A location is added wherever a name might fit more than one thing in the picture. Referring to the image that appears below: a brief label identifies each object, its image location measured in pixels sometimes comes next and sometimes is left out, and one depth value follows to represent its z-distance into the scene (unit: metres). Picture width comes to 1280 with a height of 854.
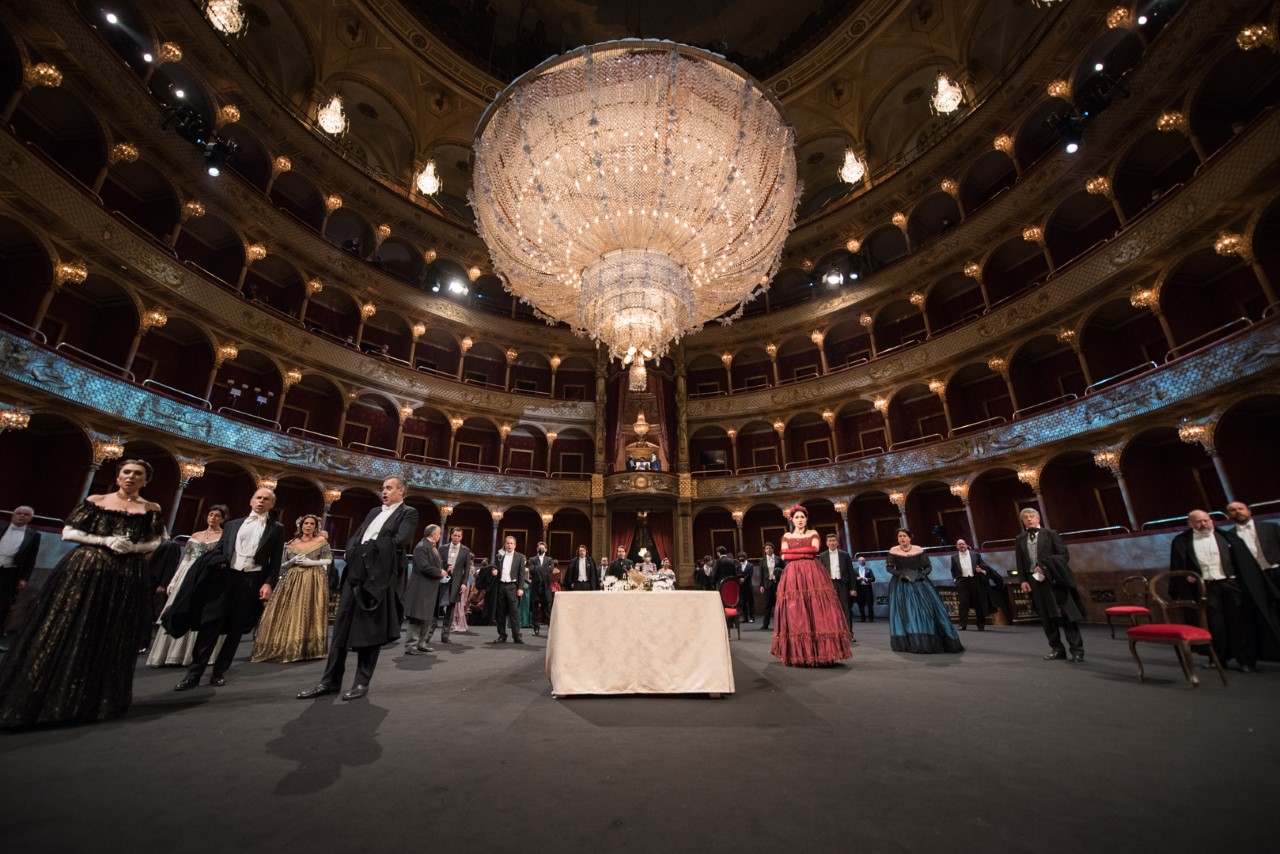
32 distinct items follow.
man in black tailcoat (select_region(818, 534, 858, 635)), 8.38
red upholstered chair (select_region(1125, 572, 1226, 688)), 3.95
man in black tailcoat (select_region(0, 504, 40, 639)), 6.32
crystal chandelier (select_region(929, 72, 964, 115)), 14.50
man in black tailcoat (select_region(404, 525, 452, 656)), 6.70
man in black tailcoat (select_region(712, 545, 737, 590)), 11.57
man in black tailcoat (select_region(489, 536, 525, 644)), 8.62
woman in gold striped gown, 6.33
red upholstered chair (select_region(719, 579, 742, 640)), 8.96
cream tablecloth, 4.29
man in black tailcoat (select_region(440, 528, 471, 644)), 8.32
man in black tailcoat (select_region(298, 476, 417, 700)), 3.97
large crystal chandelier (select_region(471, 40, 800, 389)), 6.80
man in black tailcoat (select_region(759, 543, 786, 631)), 10.05
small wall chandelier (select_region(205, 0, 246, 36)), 12.82
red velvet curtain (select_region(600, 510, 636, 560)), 20.62
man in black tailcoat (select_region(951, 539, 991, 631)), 9.84
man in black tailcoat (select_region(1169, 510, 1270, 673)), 4.92
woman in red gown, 5.61
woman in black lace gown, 3.07
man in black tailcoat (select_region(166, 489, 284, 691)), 4.49
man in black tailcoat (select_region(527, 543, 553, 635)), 10.85
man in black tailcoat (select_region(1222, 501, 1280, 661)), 4.89
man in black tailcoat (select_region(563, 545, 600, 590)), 11.68
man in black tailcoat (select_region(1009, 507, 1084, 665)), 5.53
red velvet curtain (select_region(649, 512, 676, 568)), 20.36
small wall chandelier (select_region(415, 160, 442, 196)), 17.69
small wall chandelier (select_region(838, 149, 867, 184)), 17.33
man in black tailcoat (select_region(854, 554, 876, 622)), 13.67
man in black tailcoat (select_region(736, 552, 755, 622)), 12.38
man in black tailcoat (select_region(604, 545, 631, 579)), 8.25
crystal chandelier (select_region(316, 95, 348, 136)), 15.88
